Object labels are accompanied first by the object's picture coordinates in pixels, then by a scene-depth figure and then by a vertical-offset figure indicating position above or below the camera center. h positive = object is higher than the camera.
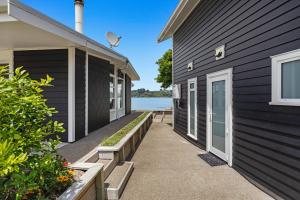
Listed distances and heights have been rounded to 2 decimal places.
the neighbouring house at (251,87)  1.95 +0.24
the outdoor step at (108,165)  2.36 -1.14
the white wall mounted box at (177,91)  5.91 +0.36
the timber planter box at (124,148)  2.65 -1.02
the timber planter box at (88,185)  1.40 -0.93
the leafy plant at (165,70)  14.02 +2.92
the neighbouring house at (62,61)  2.60 +1.11
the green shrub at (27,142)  1.08 -0.34
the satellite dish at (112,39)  8.18 +3.49
